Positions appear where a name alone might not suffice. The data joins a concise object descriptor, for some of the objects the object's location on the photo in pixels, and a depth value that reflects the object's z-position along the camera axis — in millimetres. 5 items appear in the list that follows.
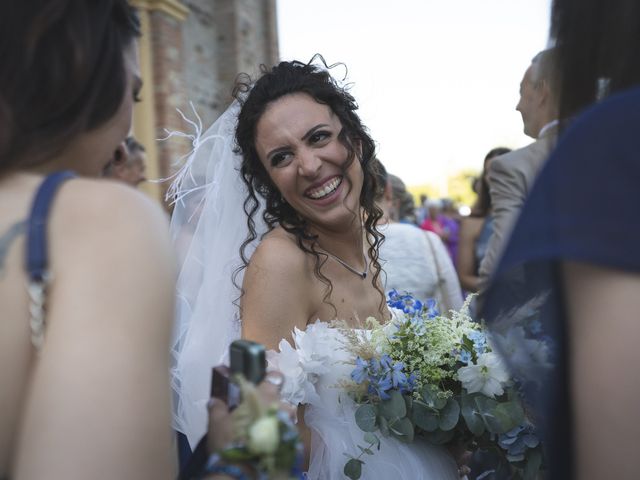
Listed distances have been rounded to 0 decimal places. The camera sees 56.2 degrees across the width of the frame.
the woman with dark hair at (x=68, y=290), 812
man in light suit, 3307
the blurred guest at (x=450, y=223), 7651
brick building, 6816
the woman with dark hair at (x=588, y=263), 819
